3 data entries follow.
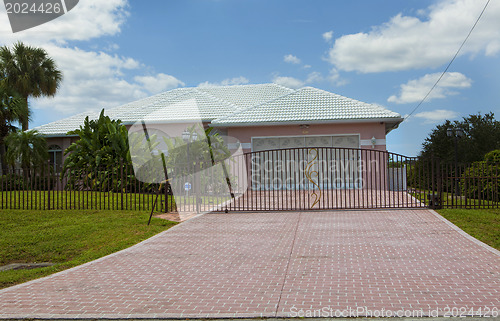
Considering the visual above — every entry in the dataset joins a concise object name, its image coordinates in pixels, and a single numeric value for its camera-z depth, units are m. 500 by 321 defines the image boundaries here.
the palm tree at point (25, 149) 20.12
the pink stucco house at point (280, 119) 18.89
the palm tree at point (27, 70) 27.74
